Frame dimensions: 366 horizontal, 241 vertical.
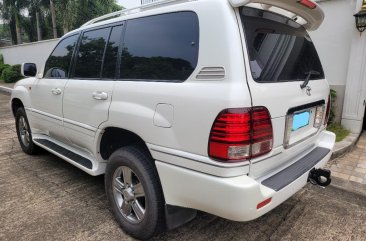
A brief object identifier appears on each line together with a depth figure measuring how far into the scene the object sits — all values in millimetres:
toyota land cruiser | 2002
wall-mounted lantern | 5047
